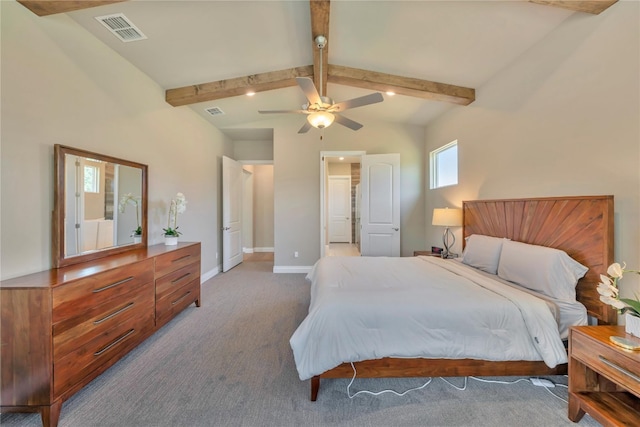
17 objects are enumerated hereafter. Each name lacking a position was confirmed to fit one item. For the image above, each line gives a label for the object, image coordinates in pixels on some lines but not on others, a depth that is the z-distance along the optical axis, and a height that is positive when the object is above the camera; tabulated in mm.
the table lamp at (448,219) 3389 -102
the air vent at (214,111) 4007 +1697
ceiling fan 2347 +1089
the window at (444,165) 3867 +807
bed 1637 -774
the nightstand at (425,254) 3644 -664
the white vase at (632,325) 1378 -648
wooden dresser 1419 -780
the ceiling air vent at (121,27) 2076 +1660
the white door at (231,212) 4863 -31
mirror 1918 +44
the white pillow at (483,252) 2508 -446
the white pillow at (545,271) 1866 -478
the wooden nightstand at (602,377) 1239 -949
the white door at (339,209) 8328 +83
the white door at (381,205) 4570 +123
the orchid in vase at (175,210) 3089 +12
